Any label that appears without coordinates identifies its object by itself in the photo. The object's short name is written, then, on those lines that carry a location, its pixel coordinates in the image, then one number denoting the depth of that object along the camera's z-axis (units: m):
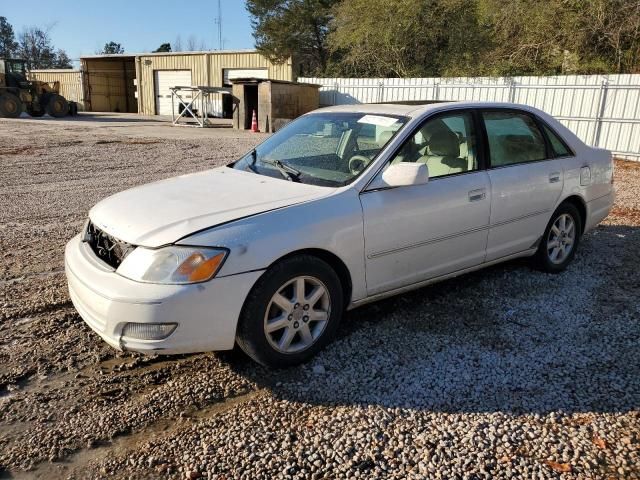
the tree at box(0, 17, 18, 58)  74.50
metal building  34.72
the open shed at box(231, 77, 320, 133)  22.08
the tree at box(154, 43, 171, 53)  62.59
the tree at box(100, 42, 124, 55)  81.02
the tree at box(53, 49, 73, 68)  69.91
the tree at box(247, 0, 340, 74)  32.69
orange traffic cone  23.19
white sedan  2.84
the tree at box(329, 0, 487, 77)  23.09
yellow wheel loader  26.84
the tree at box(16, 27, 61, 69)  68.94
